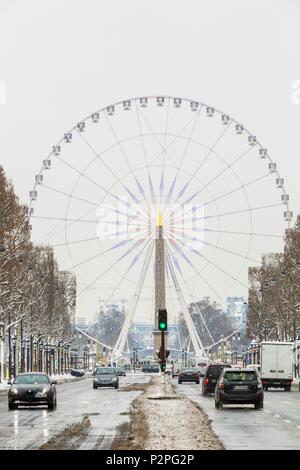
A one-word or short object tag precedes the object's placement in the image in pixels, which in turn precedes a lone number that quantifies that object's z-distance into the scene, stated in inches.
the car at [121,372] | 6791.3
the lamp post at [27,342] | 5890.8
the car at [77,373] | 7226.4
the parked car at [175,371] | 7445.9
